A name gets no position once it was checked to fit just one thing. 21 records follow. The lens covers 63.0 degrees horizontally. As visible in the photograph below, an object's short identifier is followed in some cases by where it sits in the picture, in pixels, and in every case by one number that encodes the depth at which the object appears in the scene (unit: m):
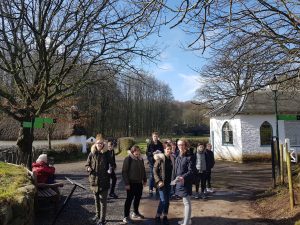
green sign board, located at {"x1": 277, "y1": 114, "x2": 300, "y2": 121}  7.85
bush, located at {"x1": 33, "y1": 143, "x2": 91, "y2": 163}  20.47
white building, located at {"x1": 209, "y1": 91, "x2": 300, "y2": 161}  16.20
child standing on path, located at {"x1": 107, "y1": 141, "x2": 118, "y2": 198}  7.47
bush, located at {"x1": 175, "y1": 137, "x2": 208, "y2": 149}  22.58
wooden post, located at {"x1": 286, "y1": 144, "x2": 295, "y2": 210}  5.88
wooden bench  5.38
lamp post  6.69
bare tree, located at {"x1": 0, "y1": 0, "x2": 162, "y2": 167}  7.51
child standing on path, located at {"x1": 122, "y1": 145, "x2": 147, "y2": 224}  5.68
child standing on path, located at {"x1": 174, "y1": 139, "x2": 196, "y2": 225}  5.26
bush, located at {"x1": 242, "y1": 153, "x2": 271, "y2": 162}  15.97
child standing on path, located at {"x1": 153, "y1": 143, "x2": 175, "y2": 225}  5.42
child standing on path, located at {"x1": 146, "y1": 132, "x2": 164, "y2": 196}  7.78
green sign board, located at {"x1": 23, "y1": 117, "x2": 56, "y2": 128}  7.60
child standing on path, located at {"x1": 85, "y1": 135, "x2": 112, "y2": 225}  5.30
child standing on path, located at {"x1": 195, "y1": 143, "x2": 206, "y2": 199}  7.69
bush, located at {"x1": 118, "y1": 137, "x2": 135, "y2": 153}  22.96
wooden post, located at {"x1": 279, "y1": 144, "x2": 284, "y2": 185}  7.91
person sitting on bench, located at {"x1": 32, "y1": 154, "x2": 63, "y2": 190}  5.82
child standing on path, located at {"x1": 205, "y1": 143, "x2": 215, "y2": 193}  8.05
